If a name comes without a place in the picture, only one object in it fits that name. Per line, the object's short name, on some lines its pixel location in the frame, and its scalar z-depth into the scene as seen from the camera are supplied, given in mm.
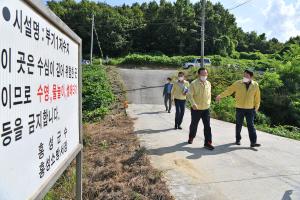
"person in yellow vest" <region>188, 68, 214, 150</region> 4550
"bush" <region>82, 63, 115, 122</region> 9224
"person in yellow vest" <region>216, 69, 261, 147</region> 4713
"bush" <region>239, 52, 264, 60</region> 31288
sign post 1172
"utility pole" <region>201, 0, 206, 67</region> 13920
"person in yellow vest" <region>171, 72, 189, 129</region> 6145
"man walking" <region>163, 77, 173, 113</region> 8977
